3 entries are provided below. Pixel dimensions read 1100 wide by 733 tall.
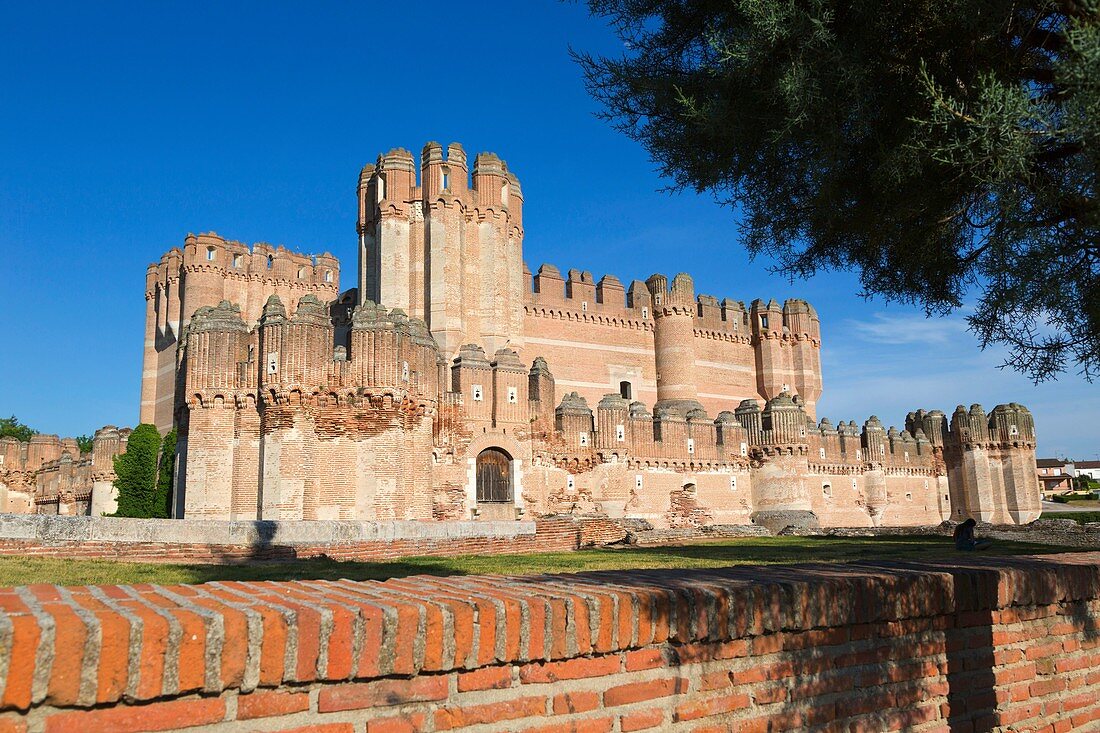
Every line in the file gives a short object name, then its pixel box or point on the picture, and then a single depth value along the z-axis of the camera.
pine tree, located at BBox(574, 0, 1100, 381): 6.34
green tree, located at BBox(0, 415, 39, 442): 64.06
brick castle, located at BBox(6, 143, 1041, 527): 22.48
